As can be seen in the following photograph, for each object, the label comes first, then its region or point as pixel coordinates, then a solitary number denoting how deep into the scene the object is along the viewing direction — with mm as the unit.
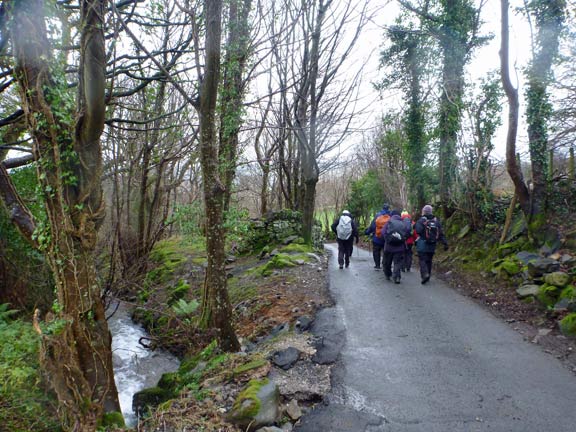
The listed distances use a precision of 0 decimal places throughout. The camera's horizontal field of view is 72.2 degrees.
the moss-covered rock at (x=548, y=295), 7098
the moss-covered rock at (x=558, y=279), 7125
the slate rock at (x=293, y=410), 4308
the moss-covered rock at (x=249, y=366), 5109
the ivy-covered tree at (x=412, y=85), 16172
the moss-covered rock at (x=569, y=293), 6723
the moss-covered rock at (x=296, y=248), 14031
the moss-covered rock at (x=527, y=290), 7691
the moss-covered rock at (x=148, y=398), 5672
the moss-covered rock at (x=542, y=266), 7758
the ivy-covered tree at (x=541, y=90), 9375
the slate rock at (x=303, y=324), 6987
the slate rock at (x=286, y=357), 5438
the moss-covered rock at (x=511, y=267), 8891
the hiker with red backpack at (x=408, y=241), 10984
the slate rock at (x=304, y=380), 4719
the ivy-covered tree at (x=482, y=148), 12617
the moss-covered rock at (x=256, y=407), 4047
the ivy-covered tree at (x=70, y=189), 4516
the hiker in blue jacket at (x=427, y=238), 10328
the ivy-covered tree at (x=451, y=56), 13828
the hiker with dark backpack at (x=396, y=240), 10461
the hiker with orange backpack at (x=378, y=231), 12016
